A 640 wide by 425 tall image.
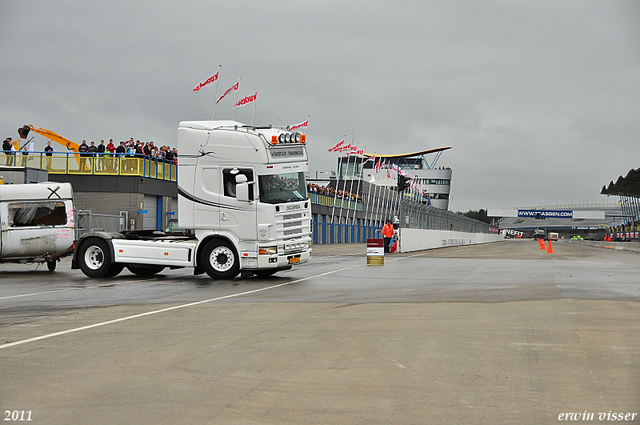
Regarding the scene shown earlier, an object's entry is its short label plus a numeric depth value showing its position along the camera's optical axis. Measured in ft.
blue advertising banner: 642.63
